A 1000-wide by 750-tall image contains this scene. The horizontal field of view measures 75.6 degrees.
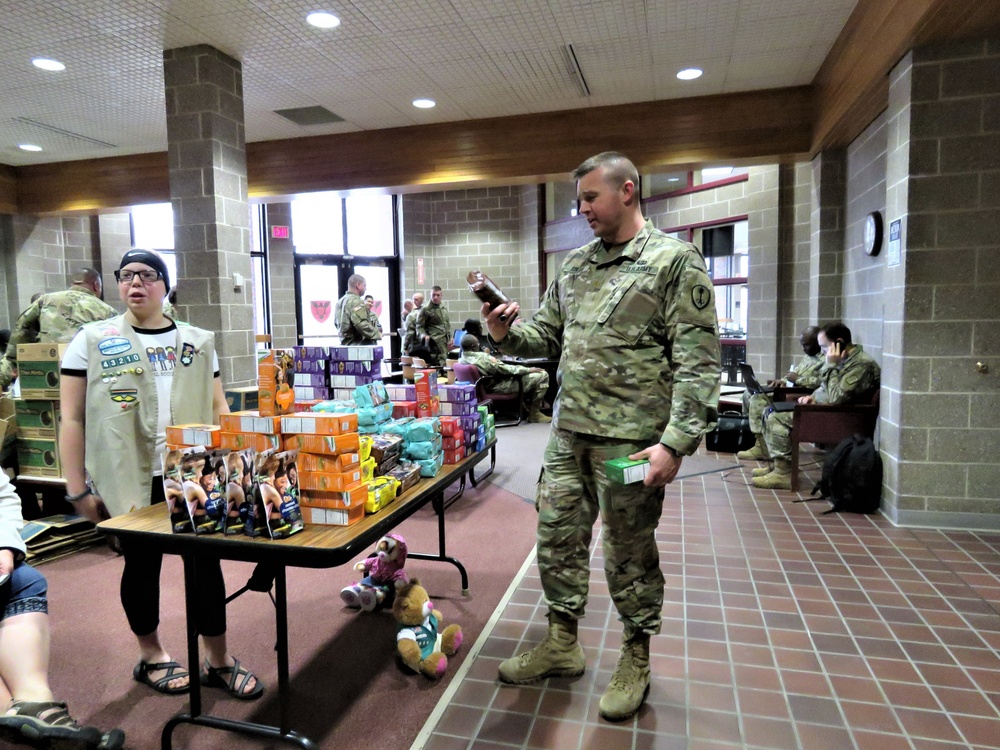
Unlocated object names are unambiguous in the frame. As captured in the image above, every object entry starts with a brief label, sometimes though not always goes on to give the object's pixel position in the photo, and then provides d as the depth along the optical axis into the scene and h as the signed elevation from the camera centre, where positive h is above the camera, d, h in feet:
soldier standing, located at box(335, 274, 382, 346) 24.71 +0.50
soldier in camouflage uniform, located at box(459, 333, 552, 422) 22.80 -1.76
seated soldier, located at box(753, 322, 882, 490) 14.89 -1.53
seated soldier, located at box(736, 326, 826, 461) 18.33 -1.67
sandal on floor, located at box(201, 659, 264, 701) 7.17 -3.94
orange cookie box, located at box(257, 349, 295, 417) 6.30 -0.53
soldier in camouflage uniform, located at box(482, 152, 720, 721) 6.43 -0.71
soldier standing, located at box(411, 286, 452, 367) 28.78 +0.02
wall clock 15.37 +2.16
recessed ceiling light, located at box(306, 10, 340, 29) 14.24 +6.97
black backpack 13.61 -3.30
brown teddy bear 7.57 -3.71
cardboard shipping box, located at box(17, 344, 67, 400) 12.43 -0.62
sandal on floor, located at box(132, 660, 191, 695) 7.33 -3.94
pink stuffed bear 8.97 -3.45
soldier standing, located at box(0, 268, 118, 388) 14.85 +0.47
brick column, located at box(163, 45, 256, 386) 16.02 +3.66
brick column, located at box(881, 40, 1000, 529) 12.01 +0.64
